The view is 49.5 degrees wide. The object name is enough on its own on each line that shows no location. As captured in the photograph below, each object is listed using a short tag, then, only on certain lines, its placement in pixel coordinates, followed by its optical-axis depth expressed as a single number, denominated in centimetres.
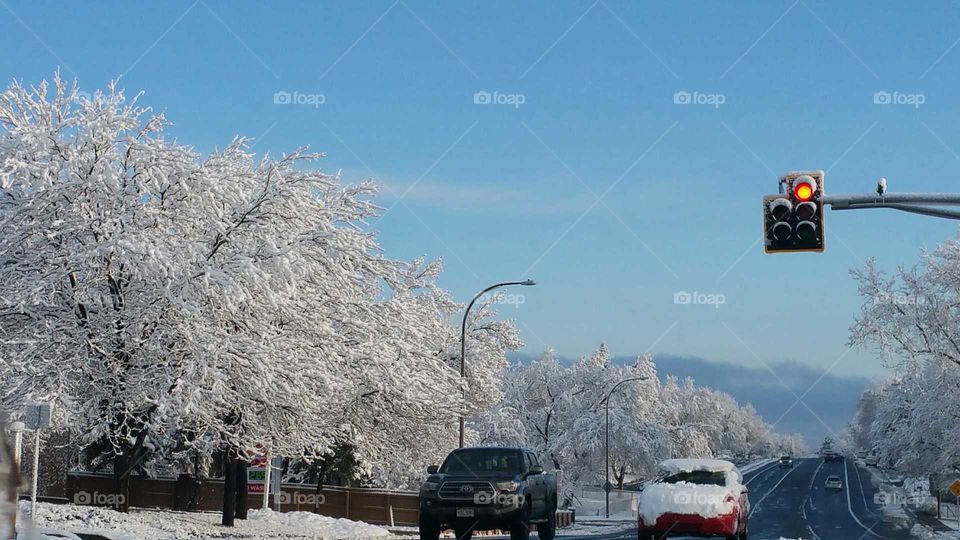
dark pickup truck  1889
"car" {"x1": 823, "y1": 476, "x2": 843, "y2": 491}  10350
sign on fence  3256
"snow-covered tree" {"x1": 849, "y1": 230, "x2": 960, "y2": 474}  4147
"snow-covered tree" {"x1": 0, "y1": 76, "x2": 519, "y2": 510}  2265
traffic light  1611
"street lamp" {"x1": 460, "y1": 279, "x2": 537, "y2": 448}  3984
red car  1911
